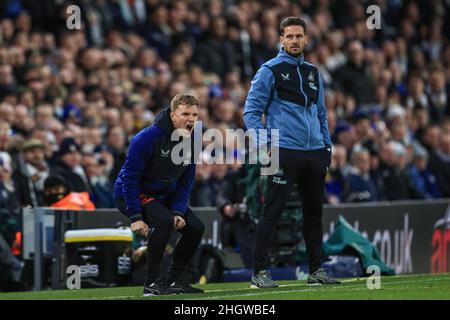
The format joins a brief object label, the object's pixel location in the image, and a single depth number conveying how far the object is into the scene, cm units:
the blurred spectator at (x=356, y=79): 2253
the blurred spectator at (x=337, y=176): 1814
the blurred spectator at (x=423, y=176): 2028
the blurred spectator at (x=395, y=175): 1953
